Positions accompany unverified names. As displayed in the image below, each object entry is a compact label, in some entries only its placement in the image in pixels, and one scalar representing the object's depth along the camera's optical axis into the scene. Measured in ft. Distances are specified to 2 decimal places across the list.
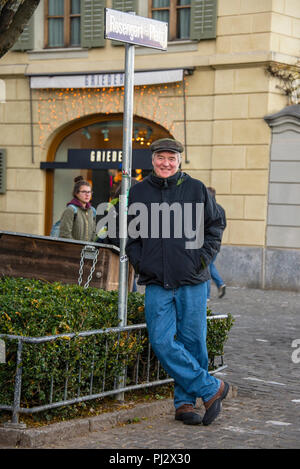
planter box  26.55
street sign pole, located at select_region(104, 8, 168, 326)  20.27
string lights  56.59
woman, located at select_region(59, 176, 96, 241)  32.71
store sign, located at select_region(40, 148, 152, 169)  57.62
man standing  19.38
